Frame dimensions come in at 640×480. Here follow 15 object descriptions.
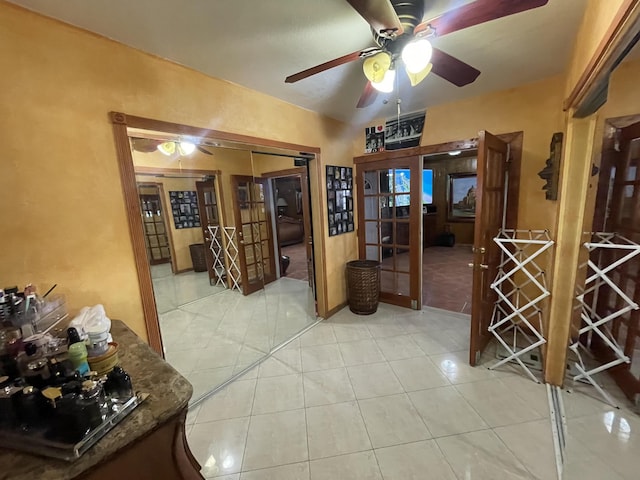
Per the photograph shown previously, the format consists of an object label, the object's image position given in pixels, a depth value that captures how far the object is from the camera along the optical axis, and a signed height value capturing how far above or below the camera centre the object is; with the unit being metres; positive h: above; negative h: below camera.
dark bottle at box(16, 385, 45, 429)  0.73 -0.53
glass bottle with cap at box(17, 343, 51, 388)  0.82 -0.49
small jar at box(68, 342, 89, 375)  0.87 -0.49
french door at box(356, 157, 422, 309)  3.10 -0.34
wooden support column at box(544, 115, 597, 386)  1.67 -0.32
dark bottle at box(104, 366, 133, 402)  0.82 -0.55
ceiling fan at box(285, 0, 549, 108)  0.98 +0.70
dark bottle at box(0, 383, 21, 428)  0.71 -0.52
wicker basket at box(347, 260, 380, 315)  3.15 -1.09
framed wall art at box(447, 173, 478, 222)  6.50 -0.12
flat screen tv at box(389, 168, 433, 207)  3.12 +0.16
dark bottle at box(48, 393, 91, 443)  0.70 -0.56
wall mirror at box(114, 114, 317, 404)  1.73 -0.34
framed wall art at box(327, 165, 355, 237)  3.08 -0.01
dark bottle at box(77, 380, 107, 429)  0.72 -0.53
